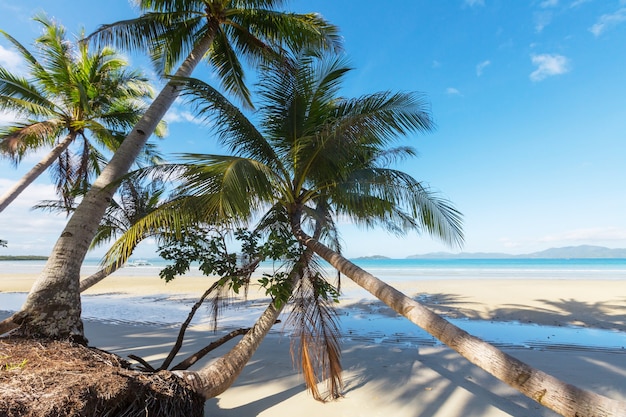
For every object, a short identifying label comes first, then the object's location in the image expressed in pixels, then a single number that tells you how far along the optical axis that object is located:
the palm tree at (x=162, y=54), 3.59
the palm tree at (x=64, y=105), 8.30
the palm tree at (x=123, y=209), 6.95
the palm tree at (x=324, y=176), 2.82
